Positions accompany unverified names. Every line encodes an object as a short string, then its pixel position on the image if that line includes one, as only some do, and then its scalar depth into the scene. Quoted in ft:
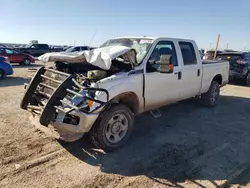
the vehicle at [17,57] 50.87
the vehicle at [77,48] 61.91
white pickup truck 9.77
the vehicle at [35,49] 73.83
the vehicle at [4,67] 32.08
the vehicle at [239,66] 30.03
